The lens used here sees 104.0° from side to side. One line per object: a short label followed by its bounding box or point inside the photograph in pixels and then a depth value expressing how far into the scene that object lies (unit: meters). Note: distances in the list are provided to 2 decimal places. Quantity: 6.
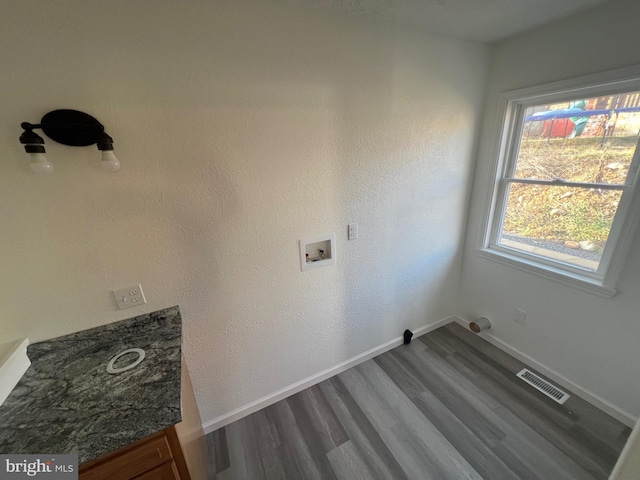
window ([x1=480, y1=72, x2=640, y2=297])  1.46
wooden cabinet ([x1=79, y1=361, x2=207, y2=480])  0.76
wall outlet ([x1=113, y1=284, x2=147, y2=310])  1.19
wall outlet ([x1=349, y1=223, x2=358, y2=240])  1.73
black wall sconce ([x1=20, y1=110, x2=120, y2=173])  0.89
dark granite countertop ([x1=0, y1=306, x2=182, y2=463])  0.77
